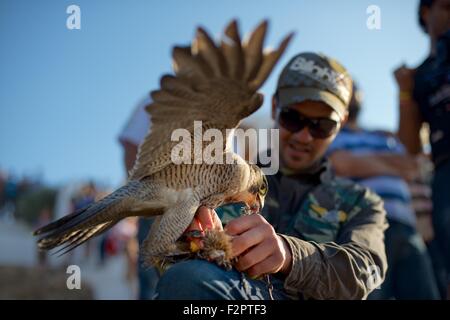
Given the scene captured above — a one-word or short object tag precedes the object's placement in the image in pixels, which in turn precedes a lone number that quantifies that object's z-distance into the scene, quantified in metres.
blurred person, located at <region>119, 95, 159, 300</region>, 3.88
